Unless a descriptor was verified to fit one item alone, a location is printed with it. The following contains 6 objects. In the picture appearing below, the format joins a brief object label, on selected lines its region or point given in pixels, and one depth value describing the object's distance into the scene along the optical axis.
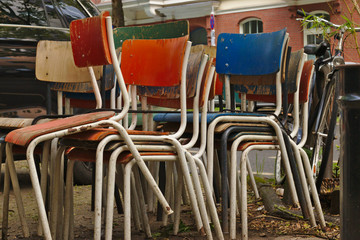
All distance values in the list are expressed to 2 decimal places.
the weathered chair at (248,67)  3.90
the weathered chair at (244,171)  3.84
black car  5.74
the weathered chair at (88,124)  3.07
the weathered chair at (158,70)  3.49
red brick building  24.12
